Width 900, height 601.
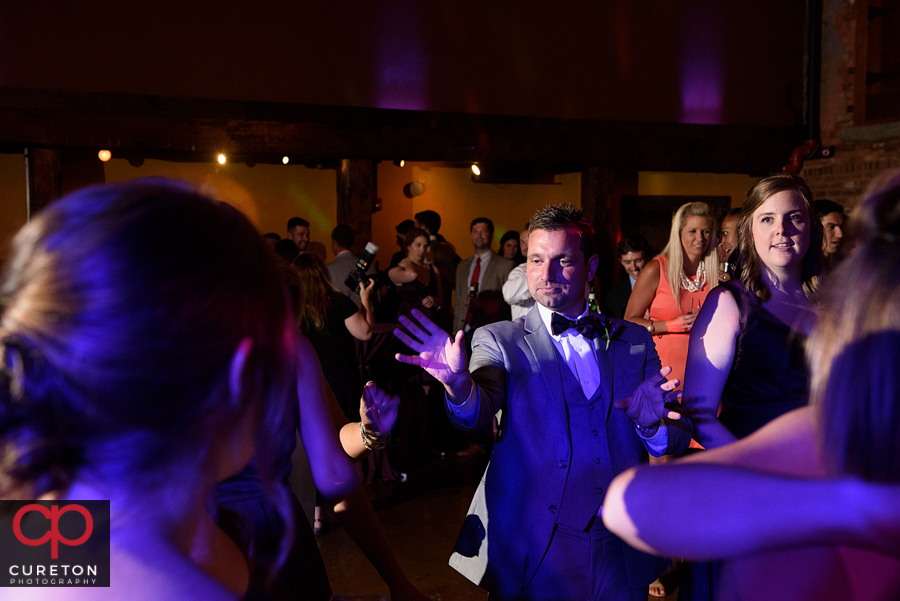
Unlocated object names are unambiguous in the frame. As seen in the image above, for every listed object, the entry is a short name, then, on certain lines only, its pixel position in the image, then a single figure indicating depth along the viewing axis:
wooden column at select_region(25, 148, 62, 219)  5.68
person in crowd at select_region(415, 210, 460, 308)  5.93
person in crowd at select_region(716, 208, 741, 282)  4.08
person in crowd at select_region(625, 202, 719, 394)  3.43
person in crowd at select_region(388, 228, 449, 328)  5.14
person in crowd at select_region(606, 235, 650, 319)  4.66
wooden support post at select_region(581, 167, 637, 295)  7.32
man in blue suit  1.64
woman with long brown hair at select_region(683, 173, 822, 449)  1.78
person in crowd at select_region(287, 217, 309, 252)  6.11
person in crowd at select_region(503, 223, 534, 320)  4.60
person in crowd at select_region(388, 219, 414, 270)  5.69
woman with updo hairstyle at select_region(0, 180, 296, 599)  0.59
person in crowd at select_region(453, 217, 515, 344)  5.39
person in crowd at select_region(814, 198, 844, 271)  4.16
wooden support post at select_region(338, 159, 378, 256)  6.57
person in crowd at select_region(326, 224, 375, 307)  5.04
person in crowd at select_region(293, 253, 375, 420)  3.49
